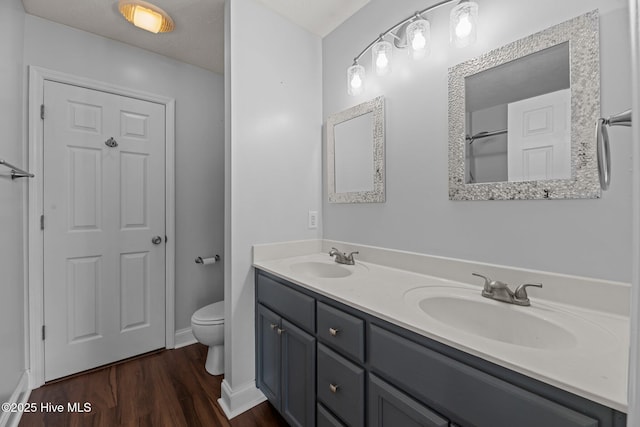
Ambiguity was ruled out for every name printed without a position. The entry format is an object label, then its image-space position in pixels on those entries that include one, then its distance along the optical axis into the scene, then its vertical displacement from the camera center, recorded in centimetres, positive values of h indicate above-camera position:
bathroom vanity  58 -44
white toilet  181 -84
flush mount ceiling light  162 +126
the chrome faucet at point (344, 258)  161 -28
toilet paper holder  225 -41
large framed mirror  91 +38
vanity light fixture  111 +86
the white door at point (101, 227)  180 -11
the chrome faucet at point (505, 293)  95 -29
